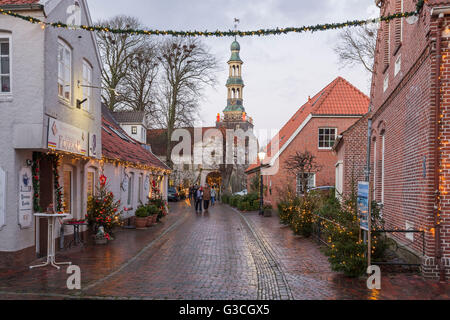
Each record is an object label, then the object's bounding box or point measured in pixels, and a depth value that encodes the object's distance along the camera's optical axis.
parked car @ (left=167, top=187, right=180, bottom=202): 42.37
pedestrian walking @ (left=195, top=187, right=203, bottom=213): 26.09
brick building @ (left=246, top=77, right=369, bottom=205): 25.77
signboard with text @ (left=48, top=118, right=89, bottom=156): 9.27
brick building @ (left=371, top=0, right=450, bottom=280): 7.62
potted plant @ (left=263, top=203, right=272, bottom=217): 23.33
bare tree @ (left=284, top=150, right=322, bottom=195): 19.19
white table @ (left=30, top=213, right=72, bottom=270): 8.62
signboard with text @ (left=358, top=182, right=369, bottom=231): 7.68
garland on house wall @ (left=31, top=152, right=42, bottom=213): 9.38
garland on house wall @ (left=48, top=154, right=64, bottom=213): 10.44
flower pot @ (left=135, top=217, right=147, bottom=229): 16.58
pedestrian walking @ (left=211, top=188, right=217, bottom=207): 34.84
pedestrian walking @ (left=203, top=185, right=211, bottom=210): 26.95
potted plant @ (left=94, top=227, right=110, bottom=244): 12.16
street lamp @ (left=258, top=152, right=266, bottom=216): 23.19
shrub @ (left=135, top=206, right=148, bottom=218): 16.70
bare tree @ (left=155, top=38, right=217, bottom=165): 33.34
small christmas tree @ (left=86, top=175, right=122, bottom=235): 12.77
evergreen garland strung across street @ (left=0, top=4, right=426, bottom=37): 7.69
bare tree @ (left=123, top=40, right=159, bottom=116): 32.25
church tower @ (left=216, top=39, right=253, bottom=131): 77.00
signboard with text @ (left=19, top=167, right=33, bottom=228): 8.85
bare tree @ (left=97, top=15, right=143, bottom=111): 31.19
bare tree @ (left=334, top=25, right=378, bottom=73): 23.52
